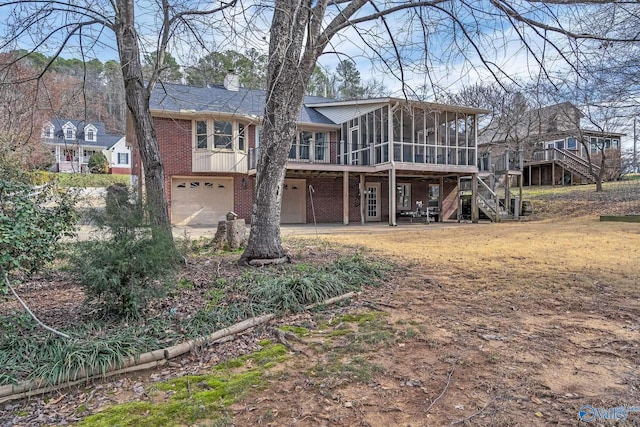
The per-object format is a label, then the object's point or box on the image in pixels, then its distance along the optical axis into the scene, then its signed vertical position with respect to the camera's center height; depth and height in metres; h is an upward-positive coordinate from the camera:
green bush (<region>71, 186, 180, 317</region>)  3.25 -0.50
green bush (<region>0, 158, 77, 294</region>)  3.01 -0.15
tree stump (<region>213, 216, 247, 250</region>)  8.00 -0.69
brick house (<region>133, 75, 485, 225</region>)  14.87 +1.88
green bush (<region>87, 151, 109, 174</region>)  30.02 +3.62
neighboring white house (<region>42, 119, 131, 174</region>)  36.56 +5.69
